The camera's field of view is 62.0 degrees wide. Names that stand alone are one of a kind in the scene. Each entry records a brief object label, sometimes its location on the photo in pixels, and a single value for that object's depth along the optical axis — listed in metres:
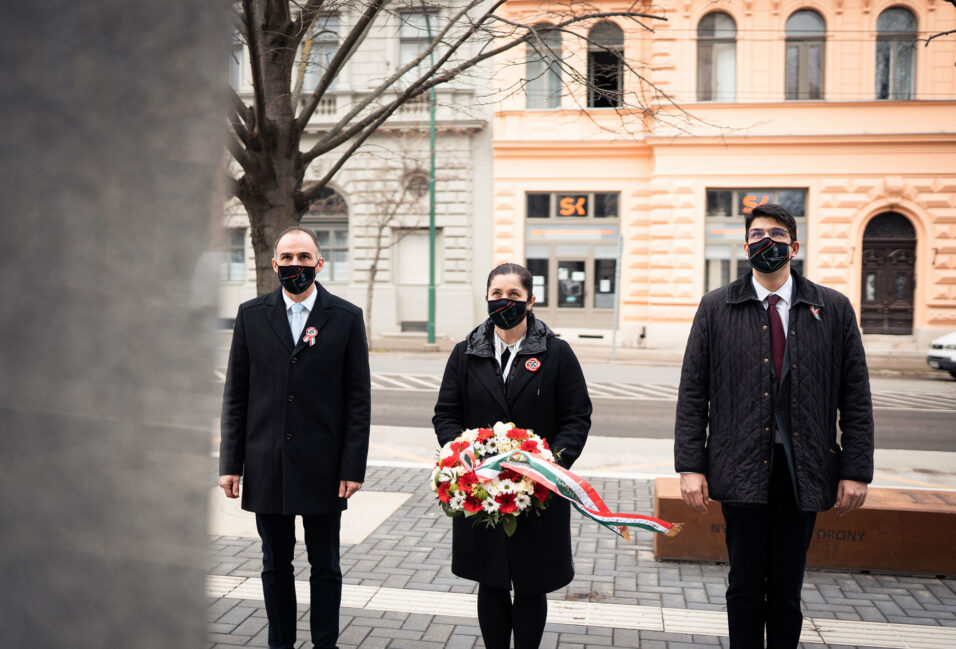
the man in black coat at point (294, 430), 3.78
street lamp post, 21.41
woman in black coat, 3.54
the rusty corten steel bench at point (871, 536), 5.21
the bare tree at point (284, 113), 6.06
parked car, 16.64
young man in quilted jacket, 3.46
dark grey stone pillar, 0.84
